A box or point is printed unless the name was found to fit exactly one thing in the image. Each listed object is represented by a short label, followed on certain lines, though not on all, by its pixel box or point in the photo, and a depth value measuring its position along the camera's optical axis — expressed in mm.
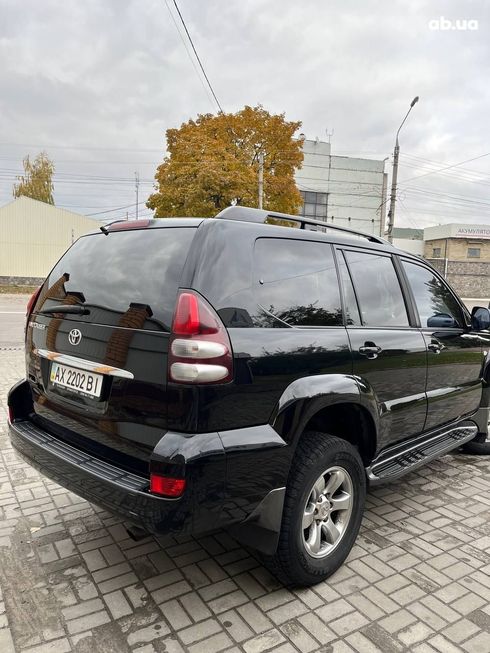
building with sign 42344
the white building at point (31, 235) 34562
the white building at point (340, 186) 43094
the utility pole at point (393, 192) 20900
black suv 1938
